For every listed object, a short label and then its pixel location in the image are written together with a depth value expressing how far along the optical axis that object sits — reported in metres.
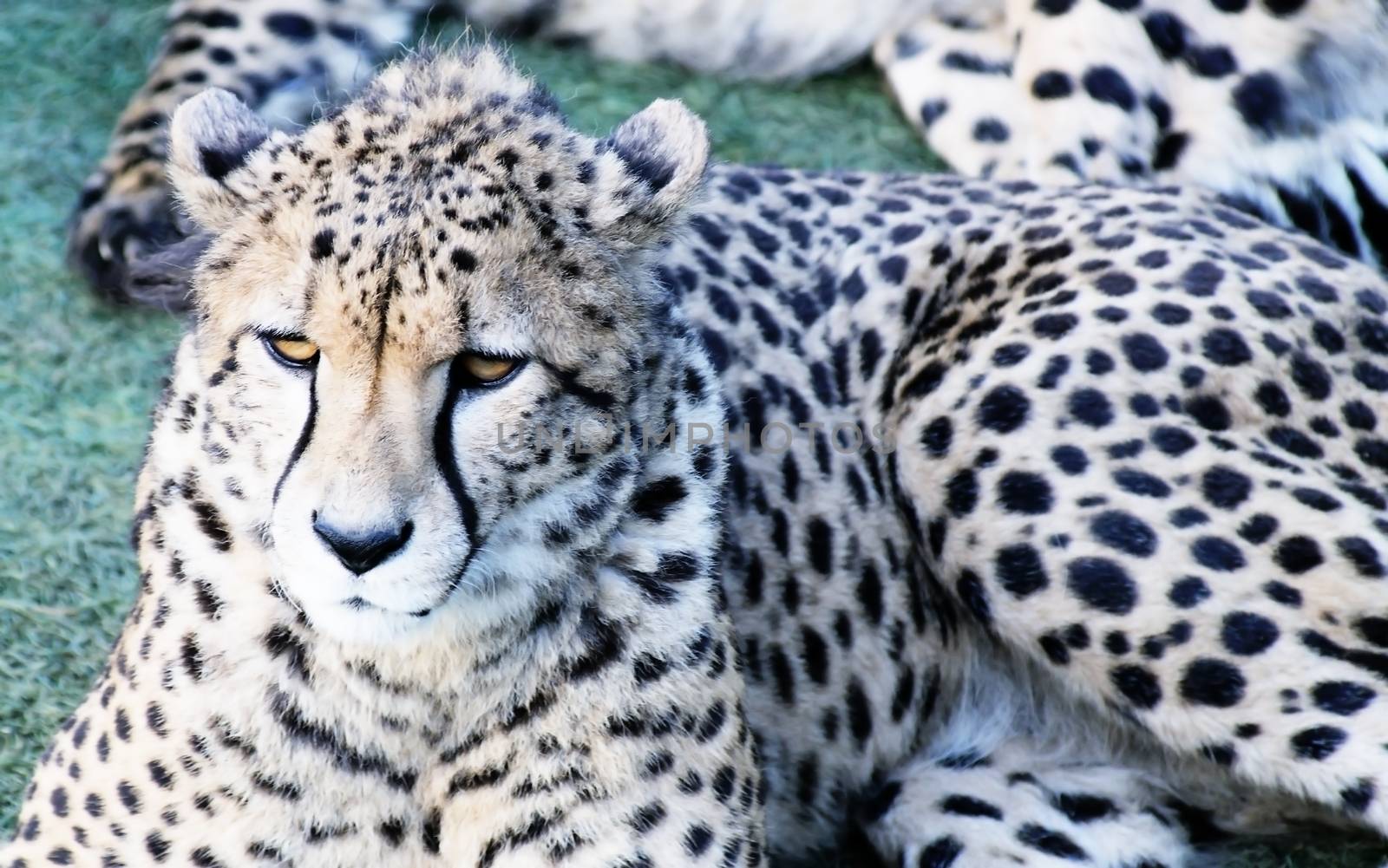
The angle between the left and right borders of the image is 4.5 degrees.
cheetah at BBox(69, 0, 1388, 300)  7.32
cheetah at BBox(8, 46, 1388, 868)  6.40
